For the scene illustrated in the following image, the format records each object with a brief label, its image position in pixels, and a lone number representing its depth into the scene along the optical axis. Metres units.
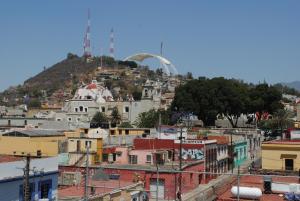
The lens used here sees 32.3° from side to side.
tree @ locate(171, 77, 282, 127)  73.88
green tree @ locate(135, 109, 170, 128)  70.94
